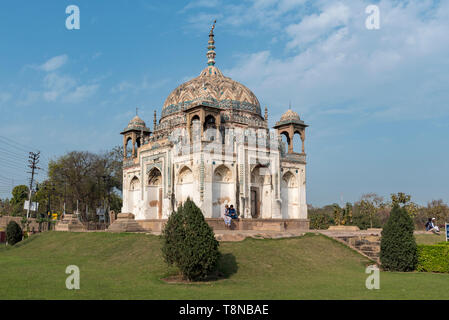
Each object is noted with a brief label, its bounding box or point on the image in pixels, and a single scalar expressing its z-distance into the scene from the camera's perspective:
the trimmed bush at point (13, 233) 27.48
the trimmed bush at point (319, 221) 34.81
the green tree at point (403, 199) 32.91
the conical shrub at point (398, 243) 14.38
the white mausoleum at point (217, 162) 24.16
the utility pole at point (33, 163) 41.64
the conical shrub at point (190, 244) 11.78
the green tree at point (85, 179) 43.19
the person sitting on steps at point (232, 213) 21.21
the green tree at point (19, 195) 68.06
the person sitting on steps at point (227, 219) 21.00
